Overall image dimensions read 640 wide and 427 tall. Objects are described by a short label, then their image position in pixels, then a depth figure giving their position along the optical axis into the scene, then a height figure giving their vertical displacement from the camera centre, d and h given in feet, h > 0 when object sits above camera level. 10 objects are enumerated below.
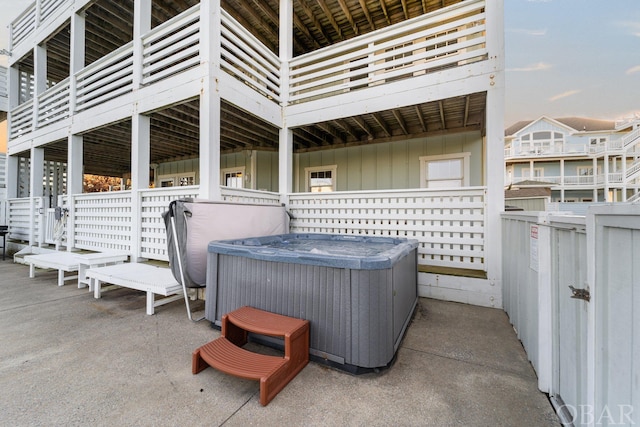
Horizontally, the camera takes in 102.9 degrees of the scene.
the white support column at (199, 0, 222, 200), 12.21 +5.48
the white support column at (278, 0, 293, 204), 17.22 +5.81
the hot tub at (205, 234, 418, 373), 6.21 -2.24
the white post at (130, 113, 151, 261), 14.70 +2.34
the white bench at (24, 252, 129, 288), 13.42 -2.56
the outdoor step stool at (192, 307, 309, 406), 5.34 -3.28
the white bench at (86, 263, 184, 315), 9.98 -2.69
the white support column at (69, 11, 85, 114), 18.30 +12.04
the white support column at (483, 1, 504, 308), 11.67 +3.40
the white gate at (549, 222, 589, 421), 4.15 -1.93
